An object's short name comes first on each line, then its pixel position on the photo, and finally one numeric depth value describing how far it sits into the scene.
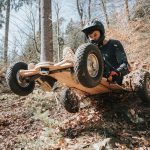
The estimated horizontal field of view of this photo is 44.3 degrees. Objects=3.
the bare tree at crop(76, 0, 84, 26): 12.23
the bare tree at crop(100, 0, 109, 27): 11.79
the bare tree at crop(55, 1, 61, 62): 10.30
